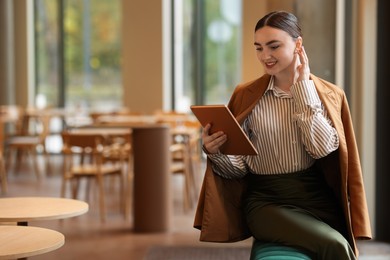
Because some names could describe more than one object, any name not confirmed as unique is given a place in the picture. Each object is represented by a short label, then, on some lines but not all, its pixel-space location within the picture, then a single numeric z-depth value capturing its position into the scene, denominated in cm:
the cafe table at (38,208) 308
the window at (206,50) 1308
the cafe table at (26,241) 261
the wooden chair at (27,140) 989
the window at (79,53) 1411
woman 279
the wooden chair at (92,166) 660
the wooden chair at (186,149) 769
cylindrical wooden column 640
